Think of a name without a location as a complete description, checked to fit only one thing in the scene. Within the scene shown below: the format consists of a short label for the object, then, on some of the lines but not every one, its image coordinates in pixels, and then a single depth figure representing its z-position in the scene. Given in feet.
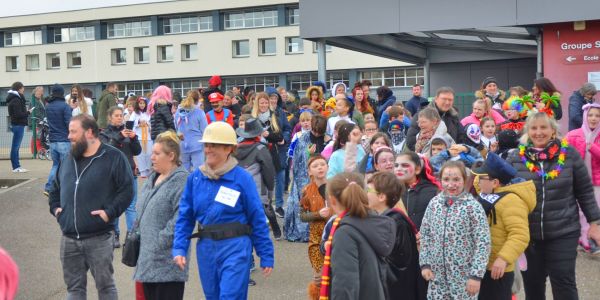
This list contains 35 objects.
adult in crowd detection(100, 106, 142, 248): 32.35
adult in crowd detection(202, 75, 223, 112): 41.01
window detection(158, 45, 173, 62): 208.64
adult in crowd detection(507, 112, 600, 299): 19.75
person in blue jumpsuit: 18.40
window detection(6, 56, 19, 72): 230.27
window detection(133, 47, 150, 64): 211.61
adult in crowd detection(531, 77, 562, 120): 32.81
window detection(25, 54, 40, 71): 226.58
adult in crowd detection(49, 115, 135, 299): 21.40
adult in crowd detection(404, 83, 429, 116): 45.44
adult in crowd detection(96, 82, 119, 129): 51.31
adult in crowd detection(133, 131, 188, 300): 19.60
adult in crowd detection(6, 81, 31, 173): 52.23
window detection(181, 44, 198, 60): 205.26
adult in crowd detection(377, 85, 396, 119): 45.27
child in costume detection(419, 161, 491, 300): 17.76
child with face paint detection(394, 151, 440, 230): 20.36
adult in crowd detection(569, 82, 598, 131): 36.68
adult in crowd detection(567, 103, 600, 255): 28.47
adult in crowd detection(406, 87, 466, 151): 28.53
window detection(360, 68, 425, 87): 183.89
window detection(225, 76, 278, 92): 198.07
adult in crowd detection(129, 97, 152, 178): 46.44
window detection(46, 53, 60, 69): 223.30
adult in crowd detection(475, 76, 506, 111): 40.24
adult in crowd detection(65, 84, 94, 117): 40.77
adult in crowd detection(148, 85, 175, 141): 36.58
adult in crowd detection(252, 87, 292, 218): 38.09
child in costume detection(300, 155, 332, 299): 23.40
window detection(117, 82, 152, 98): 212.43
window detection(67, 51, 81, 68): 219.59
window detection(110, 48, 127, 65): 214.28
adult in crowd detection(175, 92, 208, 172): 38.42
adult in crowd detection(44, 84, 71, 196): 39.96
